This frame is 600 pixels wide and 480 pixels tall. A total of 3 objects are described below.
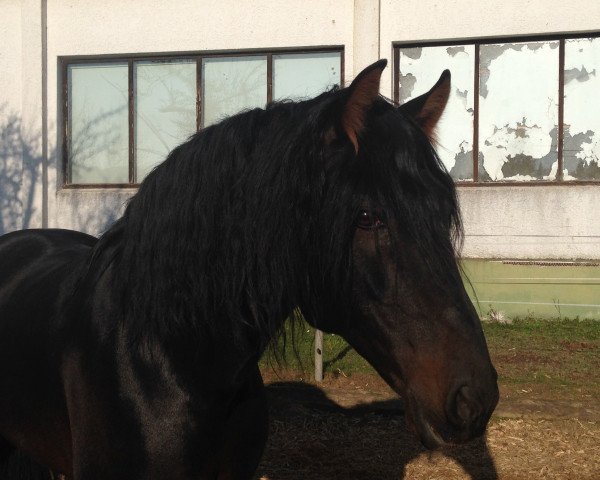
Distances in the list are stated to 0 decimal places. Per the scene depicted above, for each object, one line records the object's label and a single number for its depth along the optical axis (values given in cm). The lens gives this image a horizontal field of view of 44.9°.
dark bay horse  186
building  966
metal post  605
